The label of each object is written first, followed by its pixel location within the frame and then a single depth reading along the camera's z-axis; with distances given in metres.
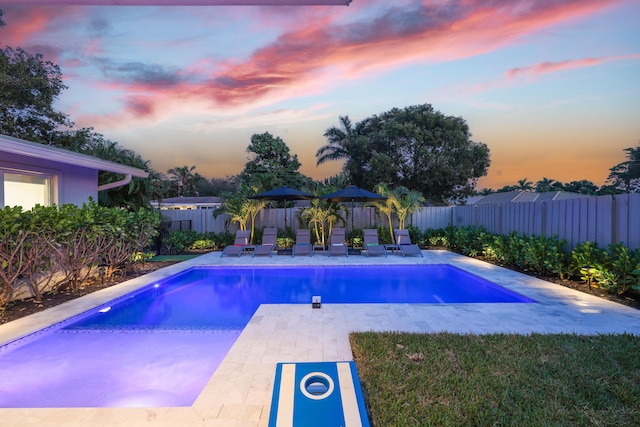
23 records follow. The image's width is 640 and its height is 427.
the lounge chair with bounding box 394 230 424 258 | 11.66
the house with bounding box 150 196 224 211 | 27.52
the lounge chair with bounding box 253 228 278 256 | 11.91
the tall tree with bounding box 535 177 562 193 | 40.16
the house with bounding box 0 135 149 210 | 6.09
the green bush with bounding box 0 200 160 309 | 5.09
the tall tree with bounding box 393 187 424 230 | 13.54
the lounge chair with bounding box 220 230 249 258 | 11.74
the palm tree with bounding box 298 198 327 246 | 13.23
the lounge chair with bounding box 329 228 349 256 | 11.79
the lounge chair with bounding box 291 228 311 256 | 12.05
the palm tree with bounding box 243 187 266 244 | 13.63
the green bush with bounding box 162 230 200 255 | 13.04
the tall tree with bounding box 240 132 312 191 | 25.14
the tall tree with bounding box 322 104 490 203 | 26.09
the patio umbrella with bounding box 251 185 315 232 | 12.10
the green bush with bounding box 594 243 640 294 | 5.64
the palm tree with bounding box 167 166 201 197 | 48.88
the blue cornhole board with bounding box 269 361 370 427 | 1.89
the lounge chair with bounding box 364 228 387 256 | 11.80
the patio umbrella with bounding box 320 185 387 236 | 11.96
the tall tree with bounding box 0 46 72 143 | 14.38
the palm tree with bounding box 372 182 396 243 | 13.59
